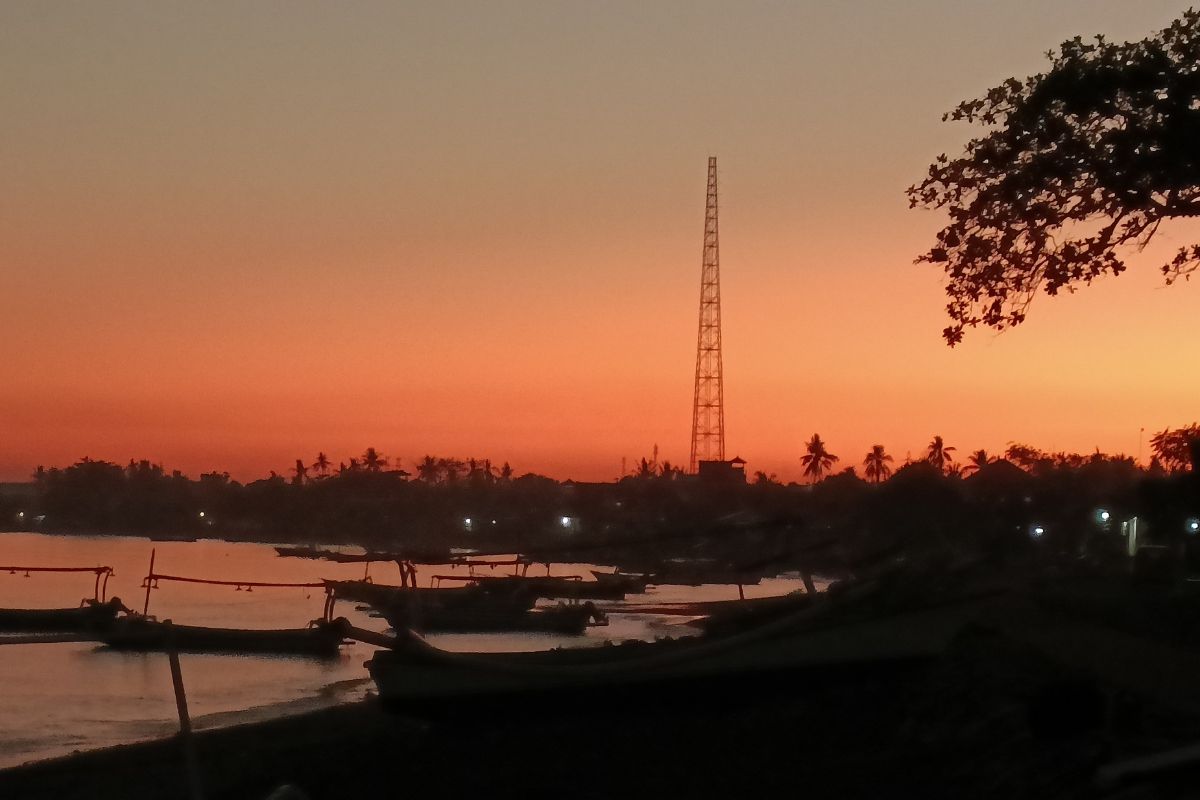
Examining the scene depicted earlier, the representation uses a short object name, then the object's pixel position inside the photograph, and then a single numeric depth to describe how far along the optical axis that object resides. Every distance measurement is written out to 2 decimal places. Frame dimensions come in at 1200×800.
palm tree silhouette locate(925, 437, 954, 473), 163.38
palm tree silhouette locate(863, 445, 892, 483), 172.38
